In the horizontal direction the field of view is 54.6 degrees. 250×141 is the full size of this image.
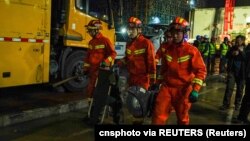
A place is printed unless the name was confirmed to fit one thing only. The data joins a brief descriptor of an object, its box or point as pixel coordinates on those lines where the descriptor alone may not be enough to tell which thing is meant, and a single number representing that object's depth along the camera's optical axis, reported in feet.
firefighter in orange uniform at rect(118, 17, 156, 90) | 12.35
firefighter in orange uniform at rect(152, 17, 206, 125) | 10.04
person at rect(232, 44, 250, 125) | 14.75
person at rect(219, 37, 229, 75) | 33.46
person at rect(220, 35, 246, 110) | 16.54
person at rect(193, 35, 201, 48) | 30.30
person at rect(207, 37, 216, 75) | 32.53
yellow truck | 15.83
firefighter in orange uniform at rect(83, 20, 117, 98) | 13.82
